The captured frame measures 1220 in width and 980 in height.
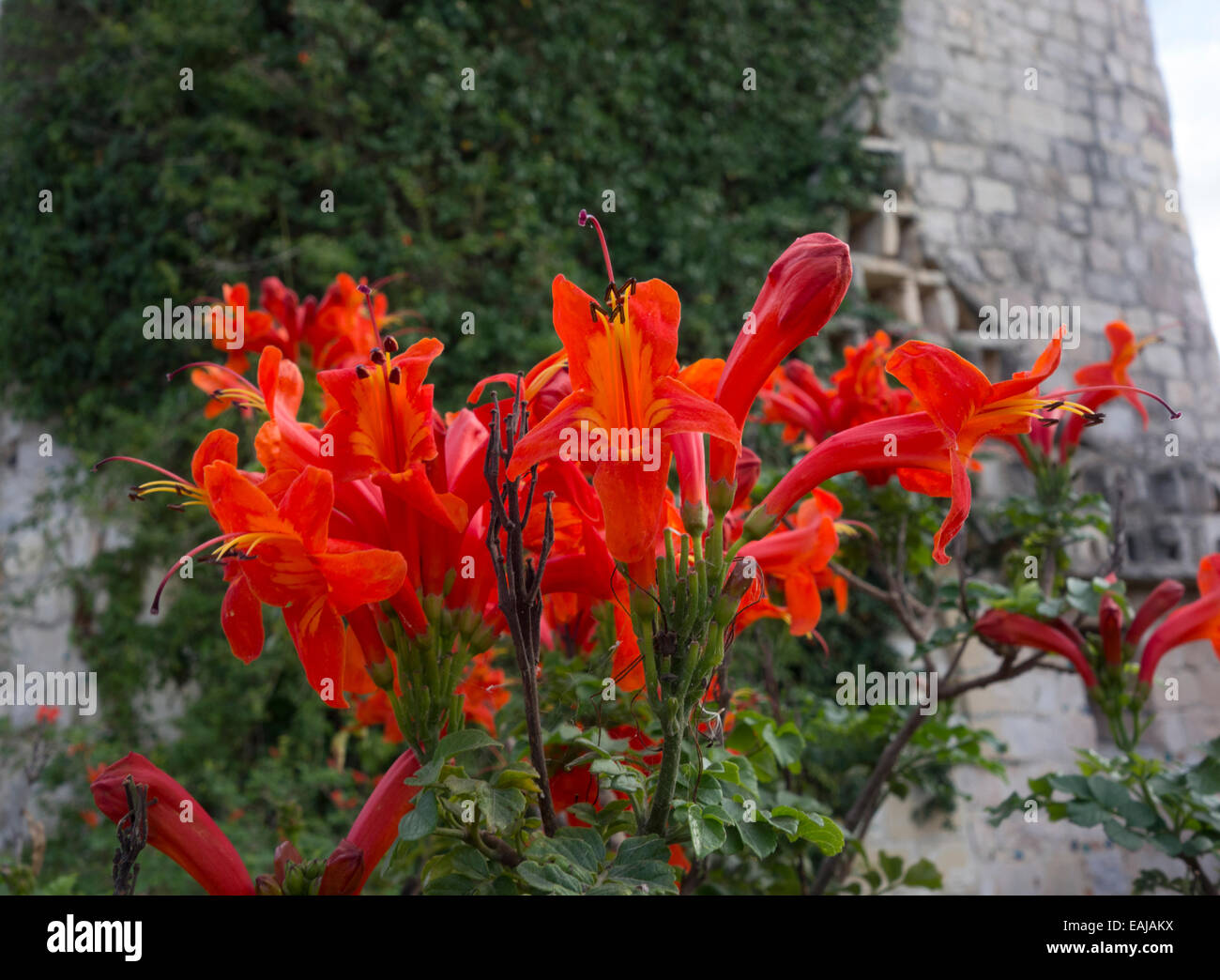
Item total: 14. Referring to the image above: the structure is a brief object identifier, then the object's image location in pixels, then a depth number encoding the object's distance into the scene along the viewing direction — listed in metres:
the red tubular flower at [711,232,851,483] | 0.27
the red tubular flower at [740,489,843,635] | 0.31
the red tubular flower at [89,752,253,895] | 0.27
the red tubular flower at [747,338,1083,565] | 0.26
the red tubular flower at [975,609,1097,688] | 0.42
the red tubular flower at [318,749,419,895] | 0.27
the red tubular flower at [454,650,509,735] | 0.34
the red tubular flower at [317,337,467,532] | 0.26
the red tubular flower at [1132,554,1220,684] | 0.39
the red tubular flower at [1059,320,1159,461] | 0.53
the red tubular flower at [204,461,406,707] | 0.25
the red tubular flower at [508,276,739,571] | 0.25
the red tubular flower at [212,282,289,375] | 0.49
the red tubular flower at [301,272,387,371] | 0.51
